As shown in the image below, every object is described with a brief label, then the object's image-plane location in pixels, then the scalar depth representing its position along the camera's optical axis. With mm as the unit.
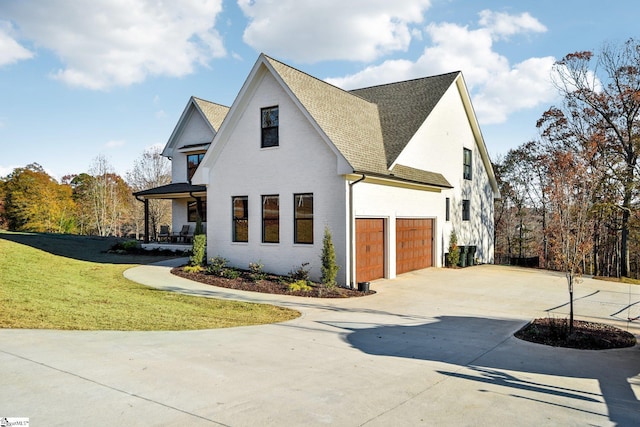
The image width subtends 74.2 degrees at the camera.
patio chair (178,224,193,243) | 25900
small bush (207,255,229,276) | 17266
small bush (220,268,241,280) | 16469
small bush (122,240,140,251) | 24844
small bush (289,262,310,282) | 15348
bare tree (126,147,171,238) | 47625
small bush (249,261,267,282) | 15965
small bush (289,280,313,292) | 14477
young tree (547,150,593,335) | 8906
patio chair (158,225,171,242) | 27859
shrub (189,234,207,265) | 18516
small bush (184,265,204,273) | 17745
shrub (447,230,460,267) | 22203
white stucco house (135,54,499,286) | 15773
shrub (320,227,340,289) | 14688
